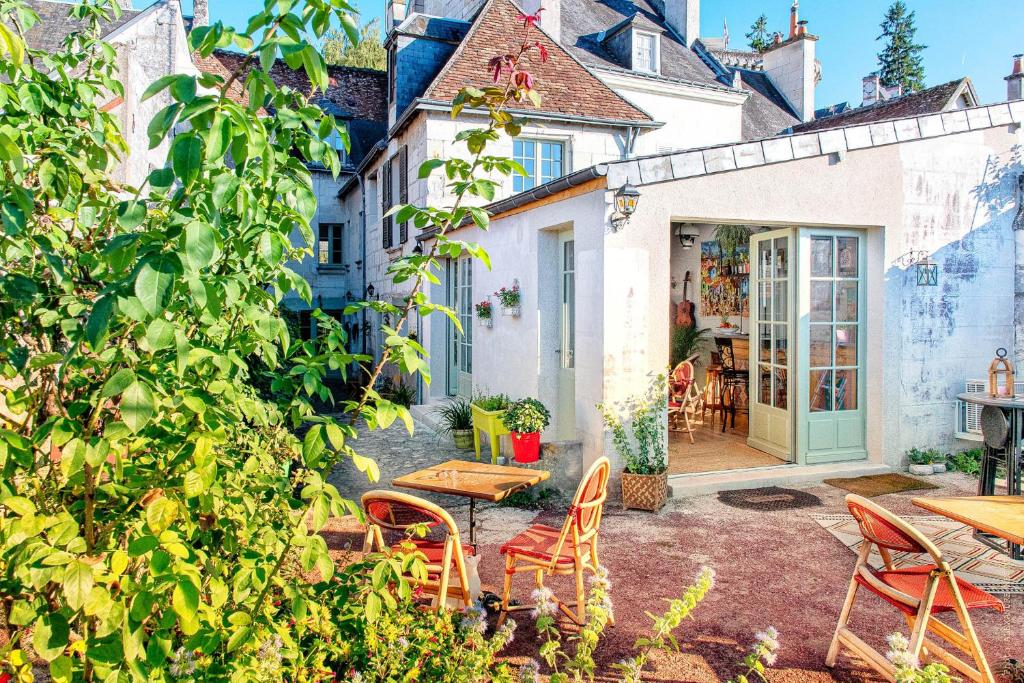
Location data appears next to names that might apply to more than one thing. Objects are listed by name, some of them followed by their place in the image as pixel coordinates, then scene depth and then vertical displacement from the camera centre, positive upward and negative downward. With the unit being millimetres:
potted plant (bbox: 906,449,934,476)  7750 -1554
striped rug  4841 -1732
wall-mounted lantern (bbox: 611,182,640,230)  6434 +1048
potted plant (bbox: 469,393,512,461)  8234 -1089
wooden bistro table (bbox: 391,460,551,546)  4679 -1083
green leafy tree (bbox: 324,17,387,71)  30406 +11289
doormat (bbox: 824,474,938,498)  7091 -1668
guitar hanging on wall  12539 +83
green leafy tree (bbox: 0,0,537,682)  1535 -96
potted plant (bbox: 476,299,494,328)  9562 +82
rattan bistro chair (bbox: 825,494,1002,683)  3252 -1312
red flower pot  7191 -1243
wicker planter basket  6500 -1532
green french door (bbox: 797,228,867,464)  7773 -303
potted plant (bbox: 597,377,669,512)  6516 -1182
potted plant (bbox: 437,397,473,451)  9406 -1360
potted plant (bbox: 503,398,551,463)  7180 -1074
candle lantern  6205 -573
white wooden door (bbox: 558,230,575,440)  8039 -180
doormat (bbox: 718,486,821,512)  6699 -1703
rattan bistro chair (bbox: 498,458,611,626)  4086 -1303
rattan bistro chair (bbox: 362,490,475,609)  3797 -1121
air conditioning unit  8000 -1126
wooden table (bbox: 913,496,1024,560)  3543 -1021
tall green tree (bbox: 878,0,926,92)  38875 +14229
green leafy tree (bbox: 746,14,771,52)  42781 +16871
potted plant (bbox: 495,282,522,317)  8602 +245
